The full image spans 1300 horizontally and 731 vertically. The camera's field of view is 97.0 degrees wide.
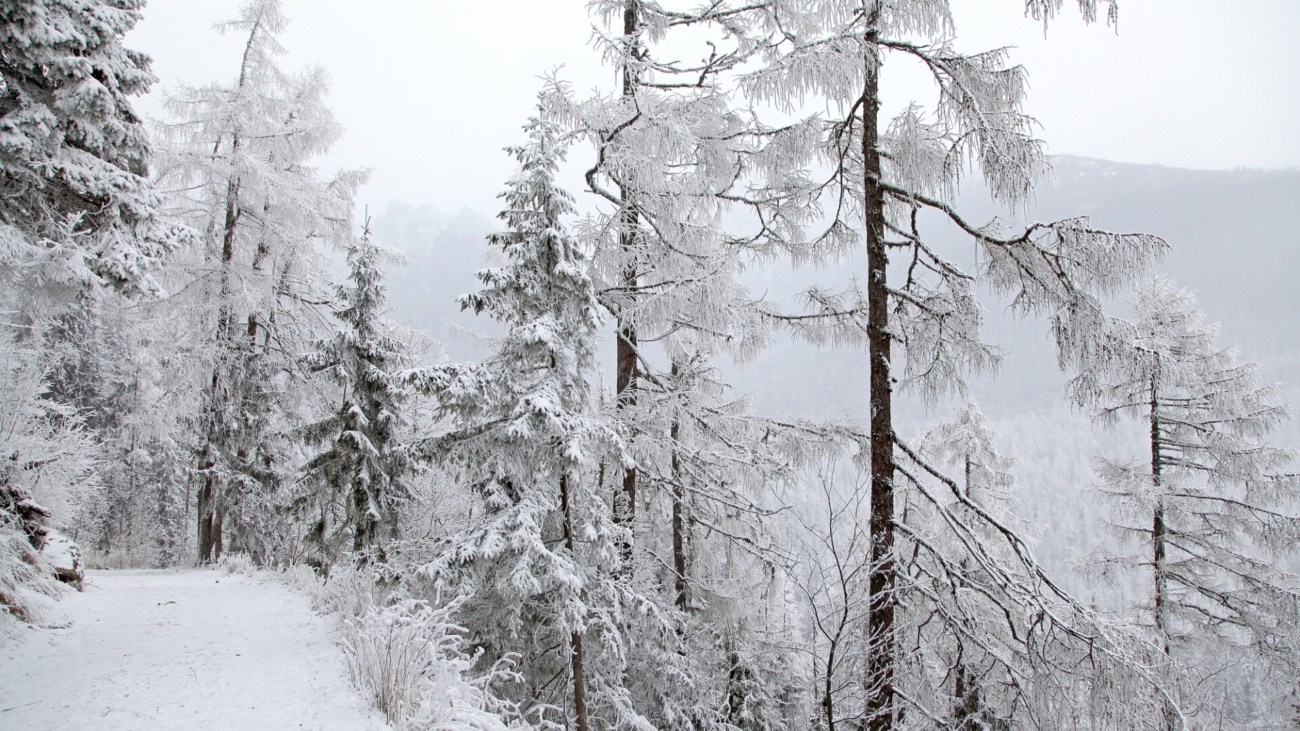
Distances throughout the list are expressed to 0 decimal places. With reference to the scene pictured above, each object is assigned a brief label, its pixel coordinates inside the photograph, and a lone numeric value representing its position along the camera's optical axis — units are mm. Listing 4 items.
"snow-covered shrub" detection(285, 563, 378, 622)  6734
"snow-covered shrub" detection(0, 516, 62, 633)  5984
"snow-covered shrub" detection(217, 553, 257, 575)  11484
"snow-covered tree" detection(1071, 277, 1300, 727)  9969
